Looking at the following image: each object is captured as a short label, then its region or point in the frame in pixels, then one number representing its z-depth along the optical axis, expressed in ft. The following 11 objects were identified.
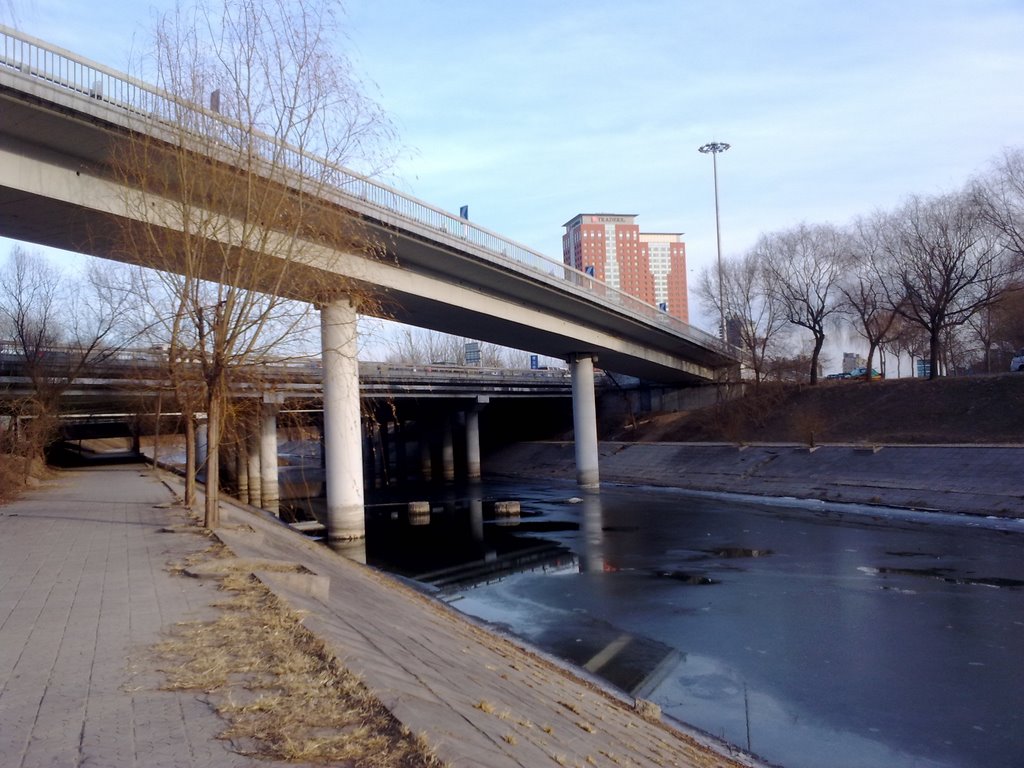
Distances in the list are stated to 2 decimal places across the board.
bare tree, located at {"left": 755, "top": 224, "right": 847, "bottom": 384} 193.77
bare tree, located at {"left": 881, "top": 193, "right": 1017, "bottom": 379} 164.45
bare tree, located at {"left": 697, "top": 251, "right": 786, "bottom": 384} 205.16
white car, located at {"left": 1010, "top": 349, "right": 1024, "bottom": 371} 169.43
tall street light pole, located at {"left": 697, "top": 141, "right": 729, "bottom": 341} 209.66
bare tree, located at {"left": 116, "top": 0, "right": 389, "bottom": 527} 53.52
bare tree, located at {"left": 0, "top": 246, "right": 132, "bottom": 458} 114.32
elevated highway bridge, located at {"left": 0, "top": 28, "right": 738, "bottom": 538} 59.93
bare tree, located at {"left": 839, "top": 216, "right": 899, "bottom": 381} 184.14
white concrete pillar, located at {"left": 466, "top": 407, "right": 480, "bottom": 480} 236.02
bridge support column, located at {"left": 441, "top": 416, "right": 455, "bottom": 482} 246.27
